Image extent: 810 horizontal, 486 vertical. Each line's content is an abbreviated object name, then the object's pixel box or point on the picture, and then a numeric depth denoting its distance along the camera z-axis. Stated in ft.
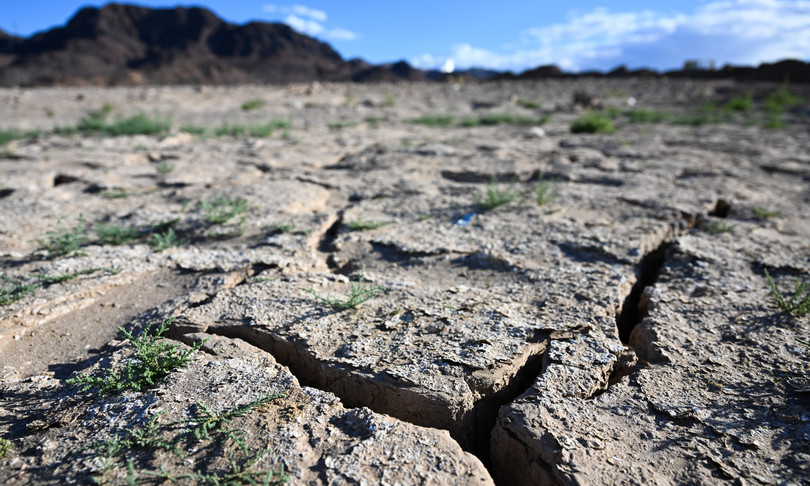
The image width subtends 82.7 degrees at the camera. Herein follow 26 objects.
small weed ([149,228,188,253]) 6.17
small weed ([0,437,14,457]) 3.12
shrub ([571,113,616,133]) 16.14
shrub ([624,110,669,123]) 20.50
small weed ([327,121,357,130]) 18.35
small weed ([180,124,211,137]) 16.08
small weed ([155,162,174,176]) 10.12
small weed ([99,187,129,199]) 8.50
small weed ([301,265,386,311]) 4.75
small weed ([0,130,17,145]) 13.34
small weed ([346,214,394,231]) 6.95
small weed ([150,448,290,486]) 2.87
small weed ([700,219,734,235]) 6.80
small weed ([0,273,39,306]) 4.72
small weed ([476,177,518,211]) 7.70
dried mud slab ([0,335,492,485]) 2.98
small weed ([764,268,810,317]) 4.60
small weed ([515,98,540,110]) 27.07
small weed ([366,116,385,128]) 19.59
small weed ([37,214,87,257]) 5.92
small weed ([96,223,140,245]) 6.38
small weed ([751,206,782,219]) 7.36
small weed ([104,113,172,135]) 15.80
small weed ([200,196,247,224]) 7.00
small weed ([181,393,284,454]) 3.18
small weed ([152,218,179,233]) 6.93
